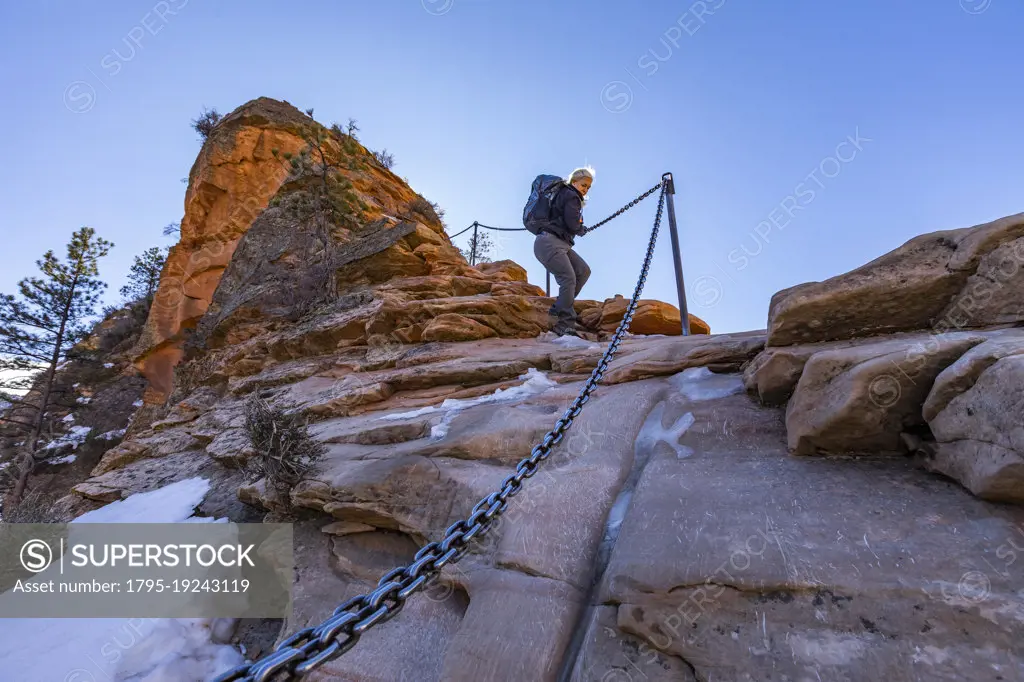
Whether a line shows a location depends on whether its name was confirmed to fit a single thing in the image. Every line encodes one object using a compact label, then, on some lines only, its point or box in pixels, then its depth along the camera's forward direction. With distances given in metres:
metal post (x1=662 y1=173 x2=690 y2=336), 7.34
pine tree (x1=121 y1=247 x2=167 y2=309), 25.19
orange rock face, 19.33
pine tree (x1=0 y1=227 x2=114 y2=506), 15.35
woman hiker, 8.02
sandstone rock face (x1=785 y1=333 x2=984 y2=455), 2.47
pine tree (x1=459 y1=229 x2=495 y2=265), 15.64
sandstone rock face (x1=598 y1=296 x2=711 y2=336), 9.12
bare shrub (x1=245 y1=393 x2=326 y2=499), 4.15
